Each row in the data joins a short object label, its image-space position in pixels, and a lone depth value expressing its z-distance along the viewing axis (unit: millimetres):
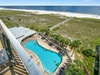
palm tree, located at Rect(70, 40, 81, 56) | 14053
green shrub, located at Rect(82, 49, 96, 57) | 14624
